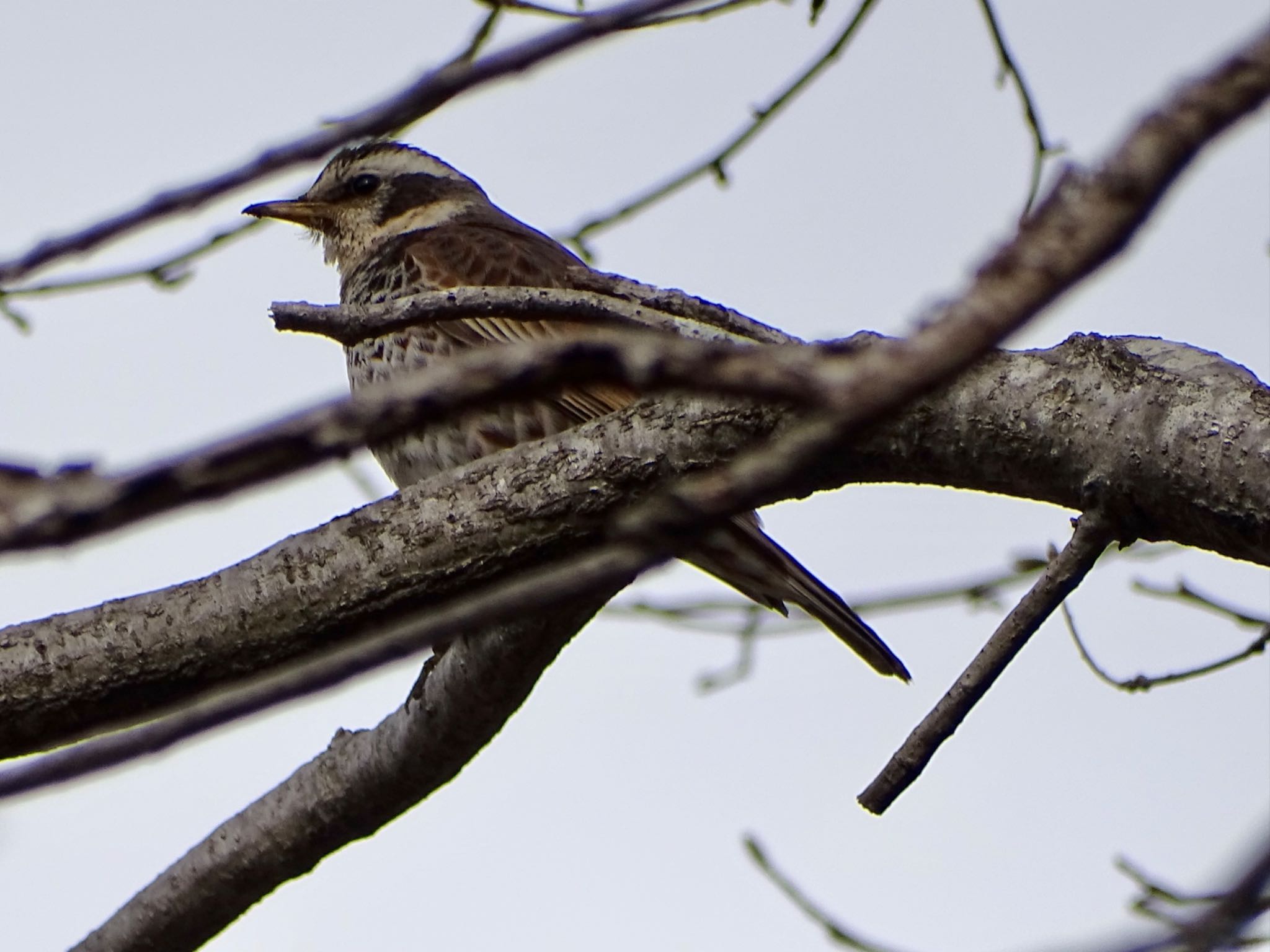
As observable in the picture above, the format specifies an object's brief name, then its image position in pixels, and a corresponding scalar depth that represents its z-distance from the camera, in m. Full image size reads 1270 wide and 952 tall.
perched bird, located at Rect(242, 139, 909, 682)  9.98
